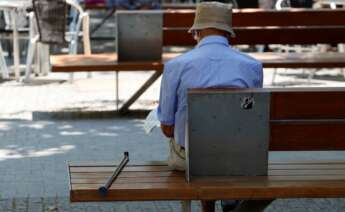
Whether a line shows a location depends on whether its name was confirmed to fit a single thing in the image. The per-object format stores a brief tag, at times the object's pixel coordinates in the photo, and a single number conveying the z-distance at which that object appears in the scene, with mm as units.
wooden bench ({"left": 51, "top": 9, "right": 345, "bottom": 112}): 18664
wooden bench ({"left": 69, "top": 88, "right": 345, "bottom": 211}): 8562
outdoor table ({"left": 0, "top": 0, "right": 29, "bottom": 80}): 22695
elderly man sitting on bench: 9168
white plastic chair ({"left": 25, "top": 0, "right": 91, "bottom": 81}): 22849
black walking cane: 8447
